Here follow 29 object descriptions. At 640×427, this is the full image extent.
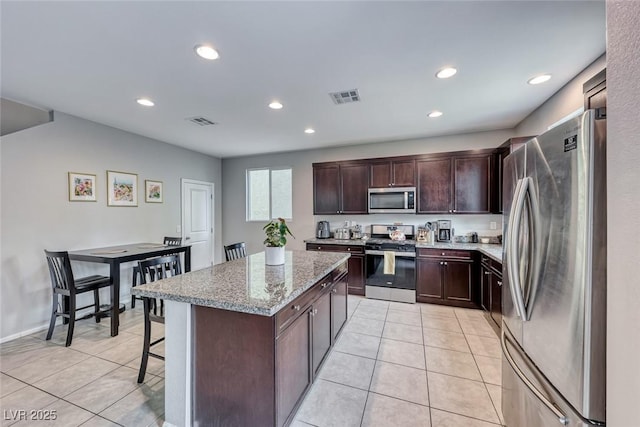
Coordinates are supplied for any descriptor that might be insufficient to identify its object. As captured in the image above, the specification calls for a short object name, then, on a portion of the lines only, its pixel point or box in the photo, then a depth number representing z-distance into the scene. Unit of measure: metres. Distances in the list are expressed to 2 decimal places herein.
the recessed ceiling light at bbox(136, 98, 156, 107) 2.93
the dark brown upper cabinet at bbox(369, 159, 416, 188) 4.29
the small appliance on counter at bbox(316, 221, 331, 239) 5.05
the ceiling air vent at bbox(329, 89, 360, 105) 2.78
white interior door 5.21
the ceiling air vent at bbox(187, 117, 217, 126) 3.52
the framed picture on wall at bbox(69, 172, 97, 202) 3.44
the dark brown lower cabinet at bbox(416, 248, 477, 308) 3.70
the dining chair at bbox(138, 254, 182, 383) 2.10
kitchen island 1.48
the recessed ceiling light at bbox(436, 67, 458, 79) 2.32
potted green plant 2.29
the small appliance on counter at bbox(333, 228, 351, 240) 4.89
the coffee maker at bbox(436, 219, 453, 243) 4.27
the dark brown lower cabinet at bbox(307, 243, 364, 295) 4.30
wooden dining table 2.97
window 5.59
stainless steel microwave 4.26
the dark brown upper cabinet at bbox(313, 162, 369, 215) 4.61
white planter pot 2.37
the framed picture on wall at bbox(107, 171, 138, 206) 3.87
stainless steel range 3.97
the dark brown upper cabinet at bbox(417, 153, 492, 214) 3.92
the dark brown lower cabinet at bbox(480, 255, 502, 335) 2.95
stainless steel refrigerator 0.94
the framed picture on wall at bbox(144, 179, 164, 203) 4.41
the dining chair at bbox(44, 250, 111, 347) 2.78
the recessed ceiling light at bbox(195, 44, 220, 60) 1.99
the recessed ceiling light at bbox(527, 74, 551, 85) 2.44
